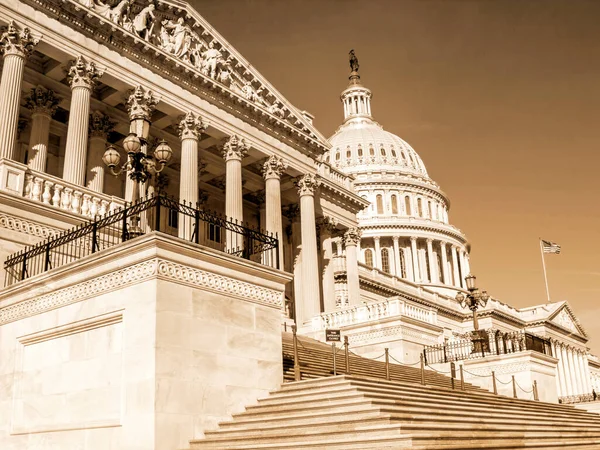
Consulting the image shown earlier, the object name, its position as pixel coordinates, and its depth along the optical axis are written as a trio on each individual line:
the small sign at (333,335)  23.27
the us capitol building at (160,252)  13.77
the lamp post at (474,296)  34.25
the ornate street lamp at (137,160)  17.69
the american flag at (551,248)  73.50
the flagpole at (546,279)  83.12
